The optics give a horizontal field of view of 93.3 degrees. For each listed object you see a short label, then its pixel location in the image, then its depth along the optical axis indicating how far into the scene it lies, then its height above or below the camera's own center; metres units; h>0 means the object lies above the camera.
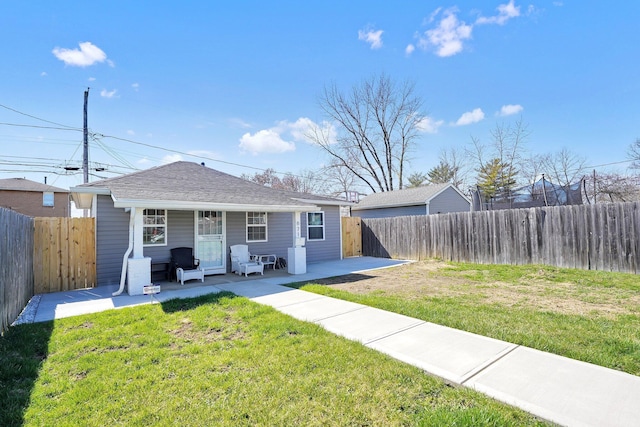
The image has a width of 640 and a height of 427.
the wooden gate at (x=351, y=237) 14.45 -0.65
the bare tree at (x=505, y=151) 24.12 +5.69
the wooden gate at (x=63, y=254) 7.21 -0.51
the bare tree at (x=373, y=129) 26.55 +8.64
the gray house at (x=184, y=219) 7.11 +0.30
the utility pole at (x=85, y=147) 14.19 +4.09
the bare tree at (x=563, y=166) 23.94 +4.15
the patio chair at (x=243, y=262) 9.24 -1.11
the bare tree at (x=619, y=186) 18.94 +1.80
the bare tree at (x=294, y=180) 31.17 +4.89
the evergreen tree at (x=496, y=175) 25.03 +3.70
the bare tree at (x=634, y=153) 20.69 +4.22
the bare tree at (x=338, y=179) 29.64 +4.58
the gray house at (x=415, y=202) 17.89 +1.21
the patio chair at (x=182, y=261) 8.51 -0.91
